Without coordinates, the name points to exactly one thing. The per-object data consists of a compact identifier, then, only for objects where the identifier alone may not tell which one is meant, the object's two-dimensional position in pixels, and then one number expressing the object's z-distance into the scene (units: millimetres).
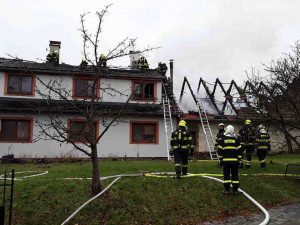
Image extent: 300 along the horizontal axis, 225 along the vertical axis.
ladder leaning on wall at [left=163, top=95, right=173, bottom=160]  18908
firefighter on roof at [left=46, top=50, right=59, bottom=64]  20984
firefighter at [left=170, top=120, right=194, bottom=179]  9609
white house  18328
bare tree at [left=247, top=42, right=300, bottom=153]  9859
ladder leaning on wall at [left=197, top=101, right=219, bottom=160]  21169
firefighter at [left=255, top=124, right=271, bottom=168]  12297
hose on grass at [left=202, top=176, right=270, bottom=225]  6625
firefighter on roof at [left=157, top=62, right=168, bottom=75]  24105
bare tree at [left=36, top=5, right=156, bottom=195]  7621
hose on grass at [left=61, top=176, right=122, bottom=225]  6719
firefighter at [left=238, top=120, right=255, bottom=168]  12047
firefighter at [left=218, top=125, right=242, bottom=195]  8383
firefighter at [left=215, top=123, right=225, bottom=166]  11873
